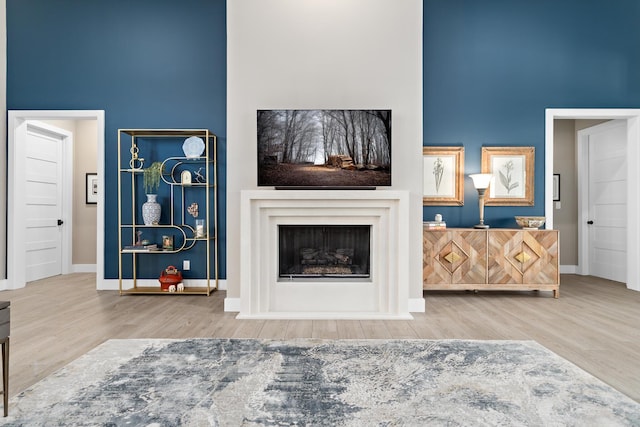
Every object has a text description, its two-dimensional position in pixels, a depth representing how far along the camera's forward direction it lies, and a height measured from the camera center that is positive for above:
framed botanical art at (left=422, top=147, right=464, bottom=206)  4.90 +0.41
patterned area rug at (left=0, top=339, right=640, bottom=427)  1.78 -0.94
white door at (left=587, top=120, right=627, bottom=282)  5.39 +0.13
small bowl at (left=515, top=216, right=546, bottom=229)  4.52 -0.13
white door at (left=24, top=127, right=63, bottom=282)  5.42 +0.09
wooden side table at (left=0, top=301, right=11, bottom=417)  1.73 -0.57
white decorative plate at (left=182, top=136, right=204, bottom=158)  4.71 +0.76
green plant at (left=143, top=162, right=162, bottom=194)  4.63 +0.43
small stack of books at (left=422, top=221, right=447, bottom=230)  4.51 -0.17
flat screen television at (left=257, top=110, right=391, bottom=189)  3.64 +0.58
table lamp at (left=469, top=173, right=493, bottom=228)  4.60 +0.30
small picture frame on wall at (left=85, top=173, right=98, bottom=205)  6.23 +0.34
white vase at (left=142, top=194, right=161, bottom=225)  4.68 -0.01
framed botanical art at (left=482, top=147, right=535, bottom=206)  4.90 +0.47
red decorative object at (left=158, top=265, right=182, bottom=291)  4.65 -0.80
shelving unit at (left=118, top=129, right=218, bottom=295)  4.91 +0.04
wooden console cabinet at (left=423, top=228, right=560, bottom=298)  4.43 -0.55
